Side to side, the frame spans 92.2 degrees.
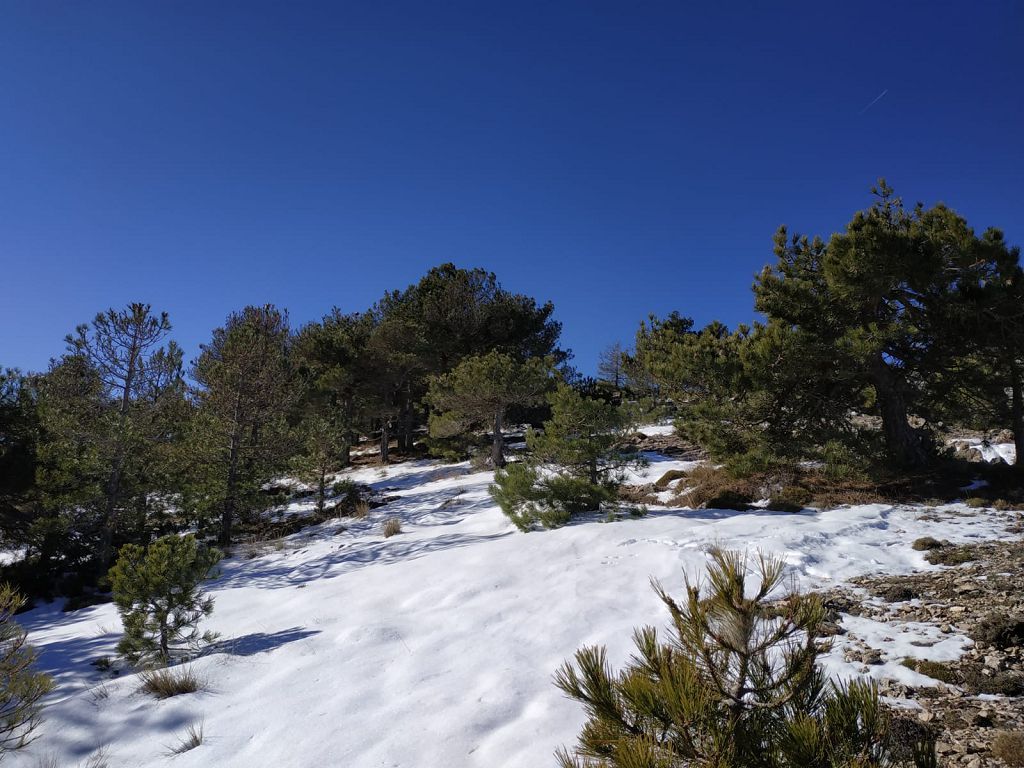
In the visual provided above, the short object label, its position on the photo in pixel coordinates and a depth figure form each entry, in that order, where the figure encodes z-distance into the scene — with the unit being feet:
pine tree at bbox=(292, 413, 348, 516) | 46.65
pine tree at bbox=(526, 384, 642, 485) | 32.50
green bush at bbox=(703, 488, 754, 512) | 33.06
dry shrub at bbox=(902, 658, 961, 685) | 10.34
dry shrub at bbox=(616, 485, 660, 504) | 37.83
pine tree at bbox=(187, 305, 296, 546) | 41.91
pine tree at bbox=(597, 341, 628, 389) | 148.87
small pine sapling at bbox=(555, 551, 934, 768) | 5.45
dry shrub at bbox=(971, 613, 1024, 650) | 11.31
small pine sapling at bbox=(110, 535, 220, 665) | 16.81
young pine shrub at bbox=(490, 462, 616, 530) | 31.71
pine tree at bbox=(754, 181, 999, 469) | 30.32
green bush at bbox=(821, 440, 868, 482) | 32.40
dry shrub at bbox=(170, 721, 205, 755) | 11.59
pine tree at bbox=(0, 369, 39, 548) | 39.45
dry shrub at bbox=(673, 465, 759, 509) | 33.73
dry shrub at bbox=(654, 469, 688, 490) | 42.52
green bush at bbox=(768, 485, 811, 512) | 30.68
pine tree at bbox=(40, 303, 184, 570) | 36.99
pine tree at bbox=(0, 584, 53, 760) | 9.95
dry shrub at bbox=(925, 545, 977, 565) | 18.43
